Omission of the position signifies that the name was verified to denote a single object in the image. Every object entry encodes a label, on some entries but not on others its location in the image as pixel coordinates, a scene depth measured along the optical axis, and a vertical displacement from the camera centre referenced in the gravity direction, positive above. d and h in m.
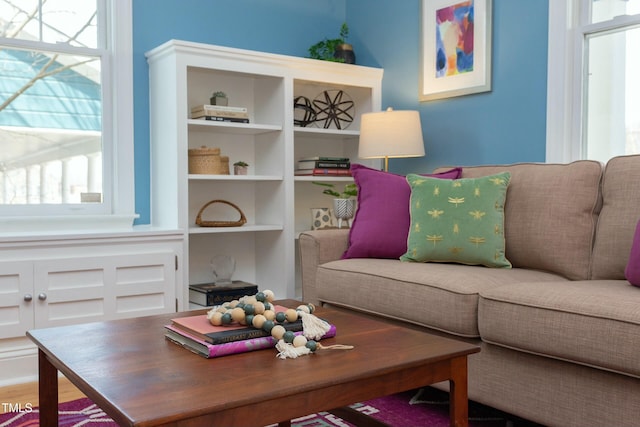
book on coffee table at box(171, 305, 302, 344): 1.51 -0.34
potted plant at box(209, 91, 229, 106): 3.65 +0.52
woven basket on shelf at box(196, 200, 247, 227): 3.54 -0.17
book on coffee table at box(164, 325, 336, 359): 1.48 -0.36
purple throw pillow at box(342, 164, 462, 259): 2.88 -0.12
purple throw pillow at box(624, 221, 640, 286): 2.04 -0.24
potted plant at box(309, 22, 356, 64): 4.07 +0.89
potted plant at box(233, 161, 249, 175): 3.69 +0.13
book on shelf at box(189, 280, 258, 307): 3.46 -0.55
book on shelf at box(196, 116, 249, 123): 3.49 +0.39
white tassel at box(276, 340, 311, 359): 1.47 -0.37
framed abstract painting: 3.51 +0.81
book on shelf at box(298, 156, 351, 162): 3.90 +0.20
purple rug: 2.22 -0.80
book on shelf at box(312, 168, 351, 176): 3.87 +0.12
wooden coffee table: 1.18 -0.38
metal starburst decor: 4.15 +0.53
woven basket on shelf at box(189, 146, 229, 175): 3.49 +0.17
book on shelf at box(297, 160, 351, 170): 3.88 +0.16
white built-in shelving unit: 3.36 +0.27
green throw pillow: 2.61 -0.13
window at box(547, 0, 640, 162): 3.06 +0.54
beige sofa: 1.79 -0.34
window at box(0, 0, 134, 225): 3.28 +0.43
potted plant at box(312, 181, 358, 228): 3.55 -0.08
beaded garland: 1.51 -0.32
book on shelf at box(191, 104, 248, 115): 3.48 +0.45
